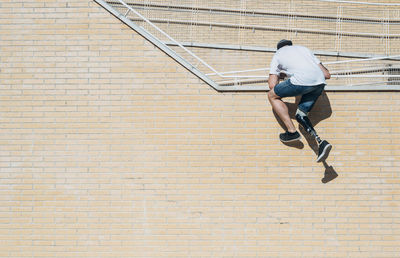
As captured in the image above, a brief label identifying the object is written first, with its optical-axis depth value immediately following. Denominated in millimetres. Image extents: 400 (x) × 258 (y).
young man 12492
